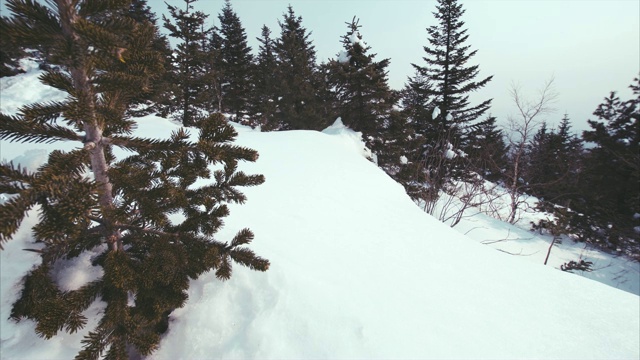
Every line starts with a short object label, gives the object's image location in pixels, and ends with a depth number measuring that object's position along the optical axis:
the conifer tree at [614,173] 13.64
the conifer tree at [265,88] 21.97
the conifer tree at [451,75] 17.92
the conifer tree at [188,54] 15.80
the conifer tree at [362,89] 14.28
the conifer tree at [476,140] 19.17
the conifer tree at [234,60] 25.33
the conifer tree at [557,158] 18.08
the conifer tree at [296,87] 20.39
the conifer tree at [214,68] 16.36
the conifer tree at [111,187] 1.01
